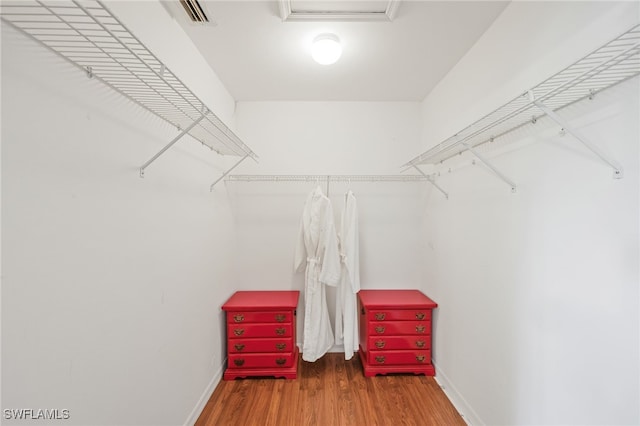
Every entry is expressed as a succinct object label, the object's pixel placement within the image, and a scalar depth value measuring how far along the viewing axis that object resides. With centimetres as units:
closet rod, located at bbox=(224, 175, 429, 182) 257
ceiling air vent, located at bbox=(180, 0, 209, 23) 137
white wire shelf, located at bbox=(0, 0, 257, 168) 74
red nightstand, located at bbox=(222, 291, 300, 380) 219
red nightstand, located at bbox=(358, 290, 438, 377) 224
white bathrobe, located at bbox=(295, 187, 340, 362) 223
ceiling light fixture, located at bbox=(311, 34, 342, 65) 164
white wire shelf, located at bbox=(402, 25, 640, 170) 84
